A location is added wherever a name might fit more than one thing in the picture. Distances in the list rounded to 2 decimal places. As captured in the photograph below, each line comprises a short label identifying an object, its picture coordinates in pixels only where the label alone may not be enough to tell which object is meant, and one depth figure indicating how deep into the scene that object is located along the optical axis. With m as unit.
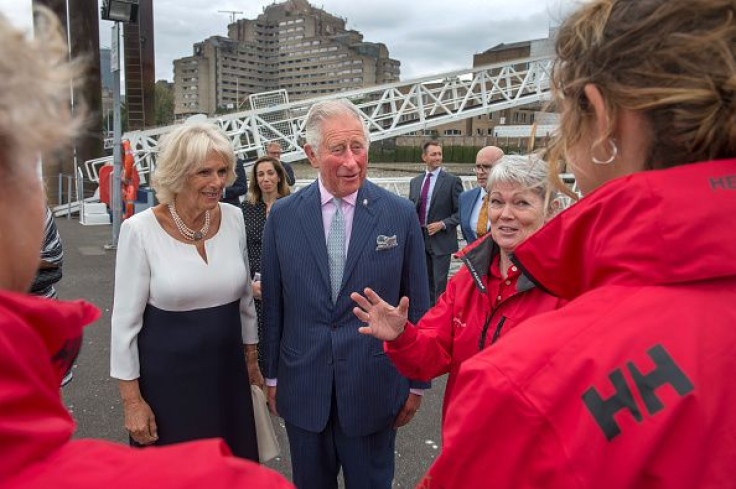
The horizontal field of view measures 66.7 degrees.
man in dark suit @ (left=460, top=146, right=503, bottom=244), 6.23
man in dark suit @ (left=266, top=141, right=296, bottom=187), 8.21
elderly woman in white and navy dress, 2.33
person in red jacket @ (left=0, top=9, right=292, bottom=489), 0.53
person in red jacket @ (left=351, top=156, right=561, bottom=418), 1.87
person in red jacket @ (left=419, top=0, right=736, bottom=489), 0.72
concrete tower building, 111.44
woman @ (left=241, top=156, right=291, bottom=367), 4.52
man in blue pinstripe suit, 2.33
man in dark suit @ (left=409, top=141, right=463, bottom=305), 6.86
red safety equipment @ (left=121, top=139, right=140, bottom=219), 10.87
